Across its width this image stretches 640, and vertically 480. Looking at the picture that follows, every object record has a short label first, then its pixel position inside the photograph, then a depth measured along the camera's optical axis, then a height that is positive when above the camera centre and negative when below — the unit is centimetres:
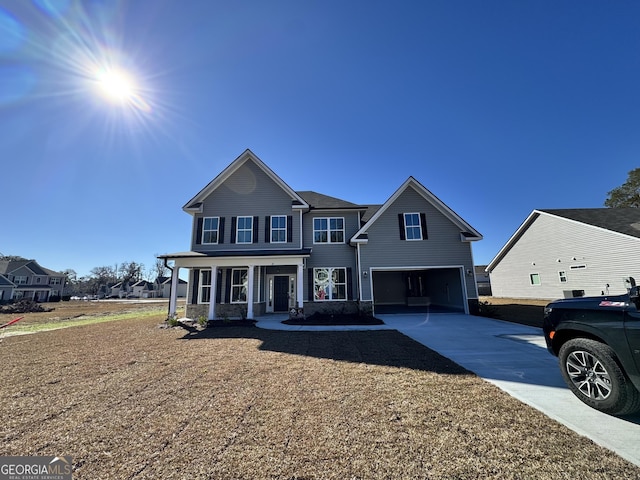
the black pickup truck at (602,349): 306 -84
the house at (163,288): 6900 +126
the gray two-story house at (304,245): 1419 +249
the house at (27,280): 4578 +287
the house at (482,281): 3625 +69
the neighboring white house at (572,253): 1695 +237
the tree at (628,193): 2914 +1027
